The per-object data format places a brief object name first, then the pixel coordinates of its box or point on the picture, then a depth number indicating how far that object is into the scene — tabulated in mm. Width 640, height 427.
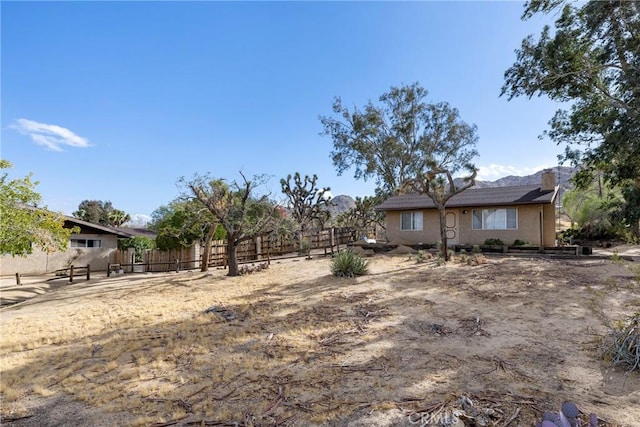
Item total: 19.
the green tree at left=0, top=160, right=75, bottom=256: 9758
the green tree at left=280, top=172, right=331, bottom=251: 29562
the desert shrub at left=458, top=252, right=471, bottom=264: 13277
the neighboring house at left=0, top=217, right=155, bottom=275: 19047
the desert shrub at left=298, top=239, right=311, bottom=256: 21942
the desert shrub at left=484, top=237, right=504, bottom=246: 17625
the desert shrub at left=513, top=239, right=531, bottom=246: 17156
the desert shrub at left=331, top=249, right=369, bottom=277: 11492
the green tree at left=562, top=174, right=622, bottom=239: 22188
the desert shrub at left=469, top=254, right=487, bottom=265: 12969
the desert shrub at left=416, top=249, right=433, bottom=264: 14201
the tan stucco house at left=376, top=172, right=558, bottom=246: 17312
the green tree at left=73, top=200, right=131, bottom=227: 40500
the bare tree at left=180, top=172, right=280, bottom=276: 13180
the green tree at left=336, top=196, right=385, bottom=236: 33000
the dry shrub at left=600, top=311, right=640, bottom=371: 4188
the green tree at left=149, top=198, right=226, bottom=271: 14297
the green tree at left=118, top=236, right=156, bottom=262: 21075
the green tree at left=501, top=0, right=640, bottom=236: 12211
